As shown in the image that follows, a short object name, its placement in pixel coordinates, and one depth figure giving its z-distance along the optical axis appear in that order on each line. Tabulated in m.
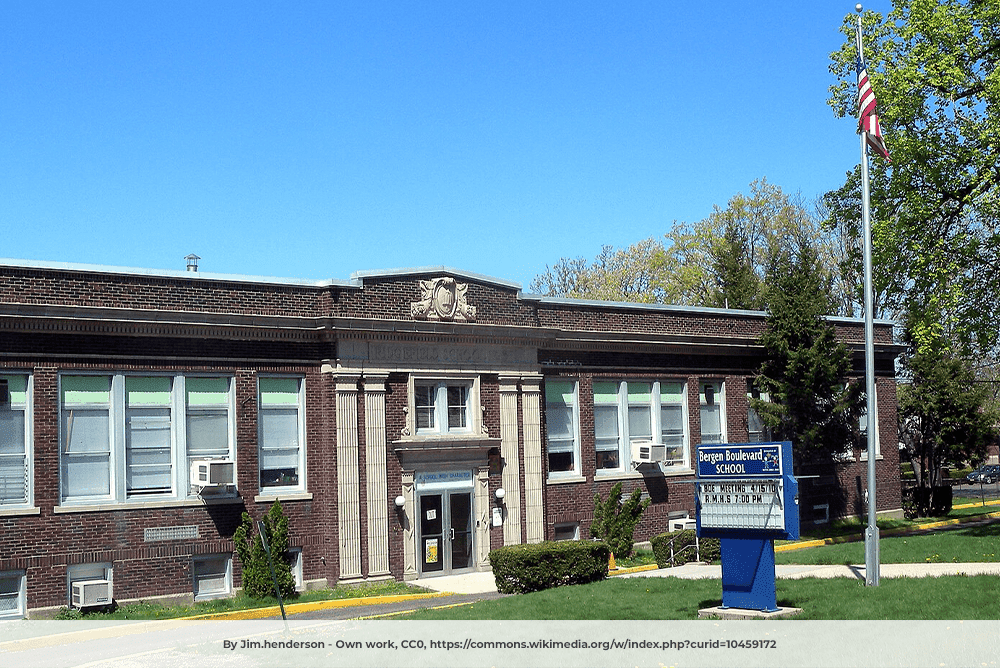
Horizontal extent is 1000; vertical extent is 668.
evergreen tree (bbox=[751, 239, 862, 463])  33.34
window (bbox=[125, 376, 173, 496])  23.16
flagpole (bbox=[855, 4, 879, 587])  18.84
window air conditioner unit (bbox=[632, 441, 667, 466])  30.82
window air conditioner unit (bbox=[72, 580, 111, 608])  21.55
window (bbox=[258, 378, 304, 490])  24.92
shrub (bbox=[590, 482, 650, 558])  29.48
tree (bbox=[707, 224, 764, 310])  52.53
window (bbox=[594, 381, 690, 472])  30.86
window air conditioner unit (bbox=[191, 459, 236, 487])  23.27
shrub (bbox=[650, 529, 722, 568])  26.12
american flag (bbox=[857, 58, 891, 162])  21.30
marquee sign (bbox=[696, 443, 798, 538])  15.93
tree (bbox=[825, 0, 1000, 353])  27.73
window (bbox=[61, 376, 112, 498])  22.42
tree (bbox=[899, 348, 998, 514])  43.25
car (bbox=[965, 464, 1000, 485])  64.25
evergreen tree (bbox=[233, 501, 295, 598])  23.48
